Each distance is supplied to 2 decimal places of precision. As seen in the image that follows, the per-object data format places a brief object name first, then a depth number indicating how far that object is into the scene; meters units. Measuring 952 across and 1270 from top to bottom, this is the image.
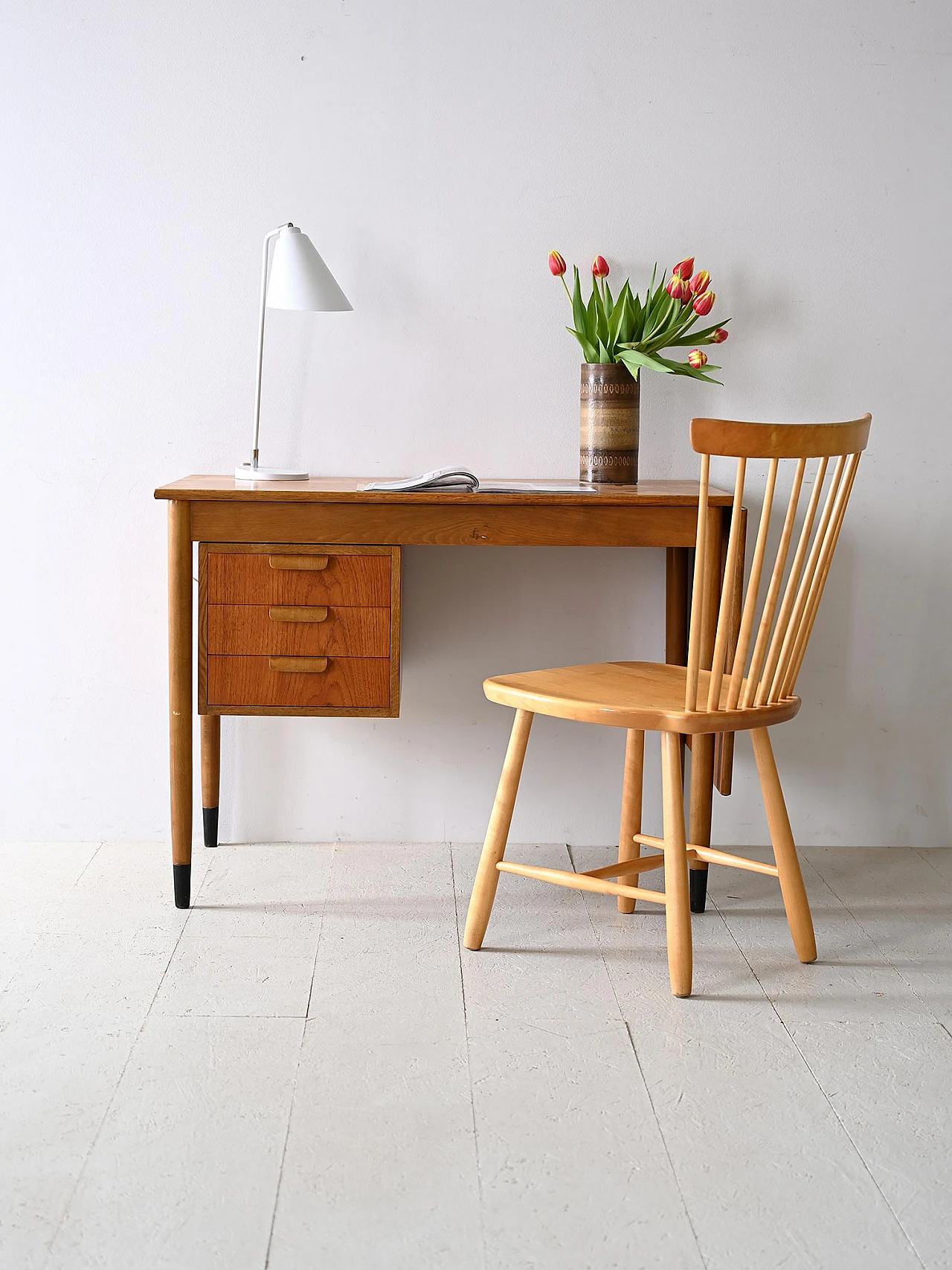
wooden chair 1.83
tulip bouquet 2.36
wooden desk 2.16
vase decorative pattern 2.36
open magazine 2.16
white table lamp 2.33
